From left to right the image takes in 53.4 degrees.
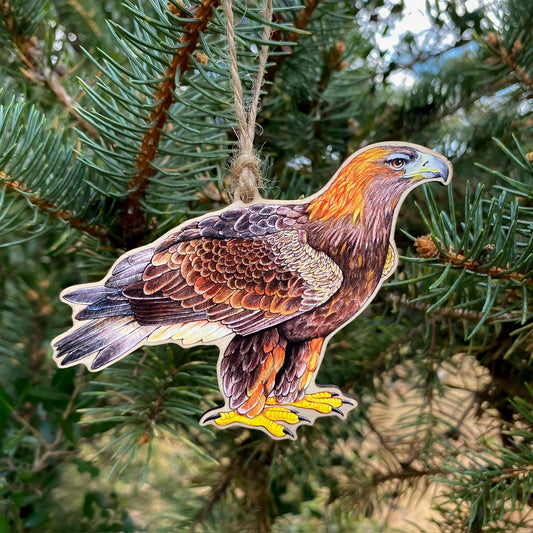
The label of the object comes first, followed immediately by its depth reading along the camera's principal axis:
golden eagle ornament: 0.28
